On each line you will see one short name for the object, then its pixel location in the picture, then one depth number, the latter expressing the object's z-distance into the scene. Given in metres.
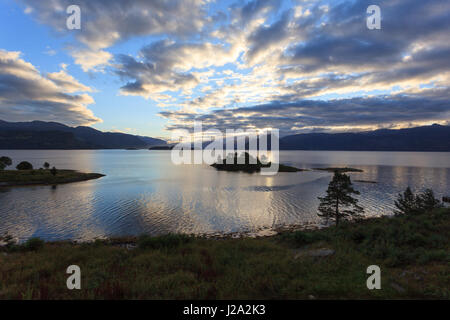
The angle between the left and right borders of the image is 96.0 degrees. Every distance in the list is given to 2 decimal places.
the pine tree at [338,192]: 32.53
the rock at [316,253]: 11.62
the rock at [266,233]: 30.16
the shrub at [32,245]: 16.05
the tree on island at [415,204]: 31.45
